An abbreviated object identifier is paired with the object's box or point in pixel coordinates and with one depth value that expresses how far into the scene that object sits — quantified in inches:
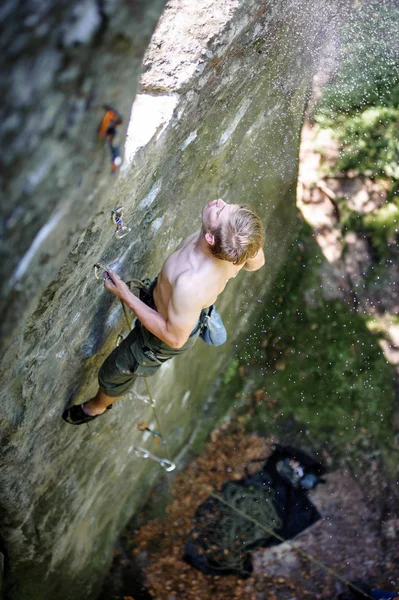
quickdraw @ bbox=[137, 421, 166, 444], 187.2
